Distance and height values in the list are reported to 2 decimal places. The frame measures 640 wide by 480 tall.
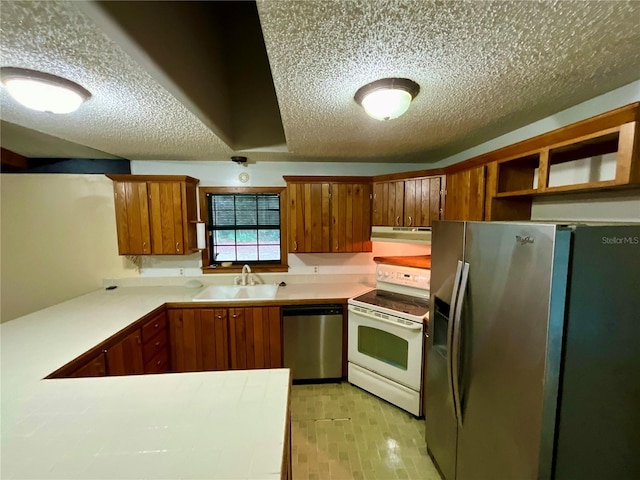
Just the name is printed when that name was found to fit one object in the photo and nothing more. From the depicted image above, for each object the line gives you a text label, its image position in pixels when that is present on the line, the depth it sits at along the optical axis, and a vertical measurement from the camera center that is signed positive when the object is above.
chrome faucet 2.91 -0.61
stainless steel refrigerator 0.89 -0.49
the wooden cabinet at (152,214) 2.59 +0.09
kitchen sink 2.71 -0.78
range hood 2.42 -0.12
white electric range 2.05 -1.00
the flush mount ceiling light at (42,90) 1.10 +0.62
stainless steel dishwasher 2.48 -1.18
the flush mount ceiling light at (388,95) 1.23 +0.65
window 2.99 -0.06
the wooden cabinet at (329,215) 2.74 +0.09
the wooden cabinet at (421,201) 2.37 +0.21
